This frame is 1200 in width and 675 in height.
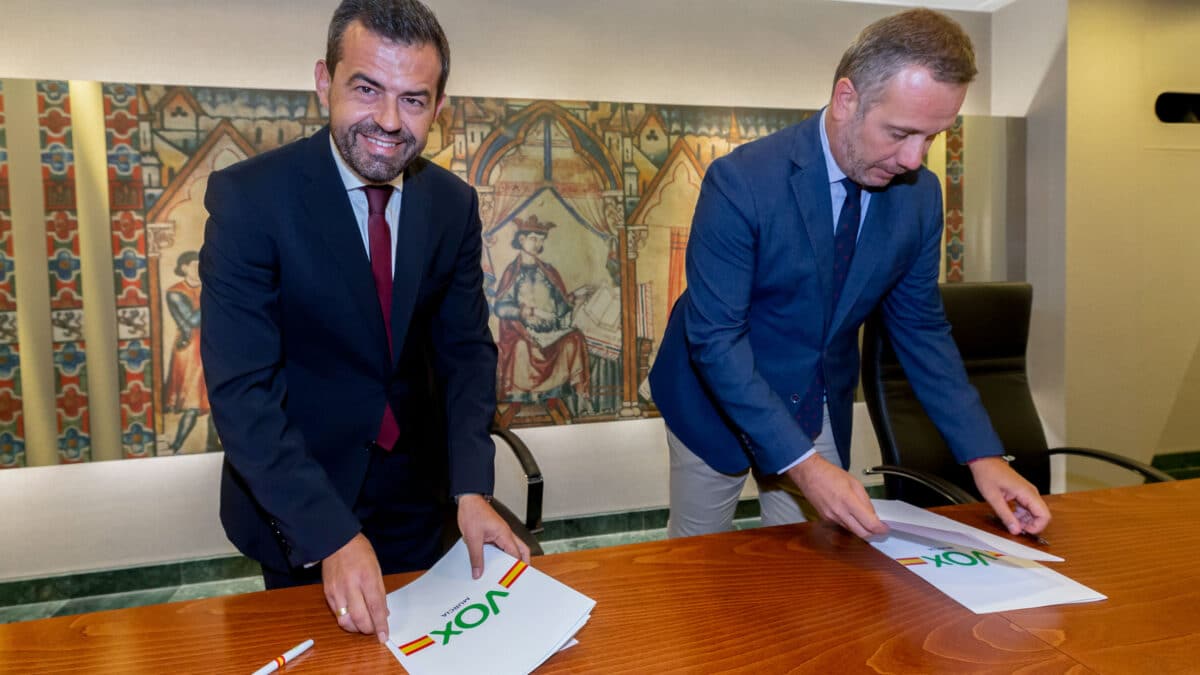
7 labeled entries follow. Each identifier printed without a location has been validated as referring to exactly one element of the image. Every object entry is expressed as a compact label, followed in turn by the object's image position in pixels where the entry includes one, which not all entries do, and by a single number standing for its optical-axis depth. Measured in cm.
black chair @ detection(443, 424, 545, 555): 185
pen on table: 99
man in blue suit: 147
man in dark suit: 125
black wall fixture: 415
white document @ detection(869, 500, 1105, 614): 123
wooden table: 104
